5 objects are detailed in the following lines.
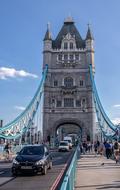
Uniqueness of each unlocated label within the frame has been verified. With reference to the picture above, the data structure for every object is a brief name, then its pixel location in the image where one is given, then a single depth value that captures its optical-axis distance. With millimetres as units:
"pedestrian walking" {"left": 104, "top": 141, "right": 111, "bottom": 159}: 26875
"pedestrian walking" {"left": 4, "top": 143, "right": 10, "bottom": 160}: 29459
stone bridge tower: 77250
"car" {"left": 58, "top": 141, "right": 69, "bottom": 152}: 53125
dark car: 15414
